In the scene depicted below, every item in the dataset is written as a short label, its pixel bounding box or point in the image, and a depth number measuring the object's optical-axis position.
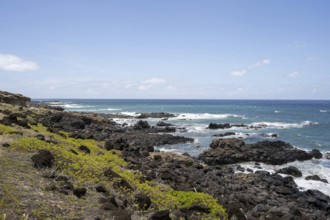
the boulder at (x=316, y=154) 33.94
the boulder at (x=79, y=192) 11.15
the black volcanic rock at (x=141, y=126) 56.28
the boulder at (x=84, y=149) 19.22
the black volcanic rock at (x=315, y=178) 24.09
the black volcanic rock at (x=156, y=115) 86.53
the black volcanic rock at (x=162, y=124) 61.94
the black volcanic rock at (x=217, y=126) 60.06
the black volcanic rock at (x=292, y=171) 26.38
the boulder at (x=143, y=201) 11.76
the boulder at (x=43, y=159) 13.00
